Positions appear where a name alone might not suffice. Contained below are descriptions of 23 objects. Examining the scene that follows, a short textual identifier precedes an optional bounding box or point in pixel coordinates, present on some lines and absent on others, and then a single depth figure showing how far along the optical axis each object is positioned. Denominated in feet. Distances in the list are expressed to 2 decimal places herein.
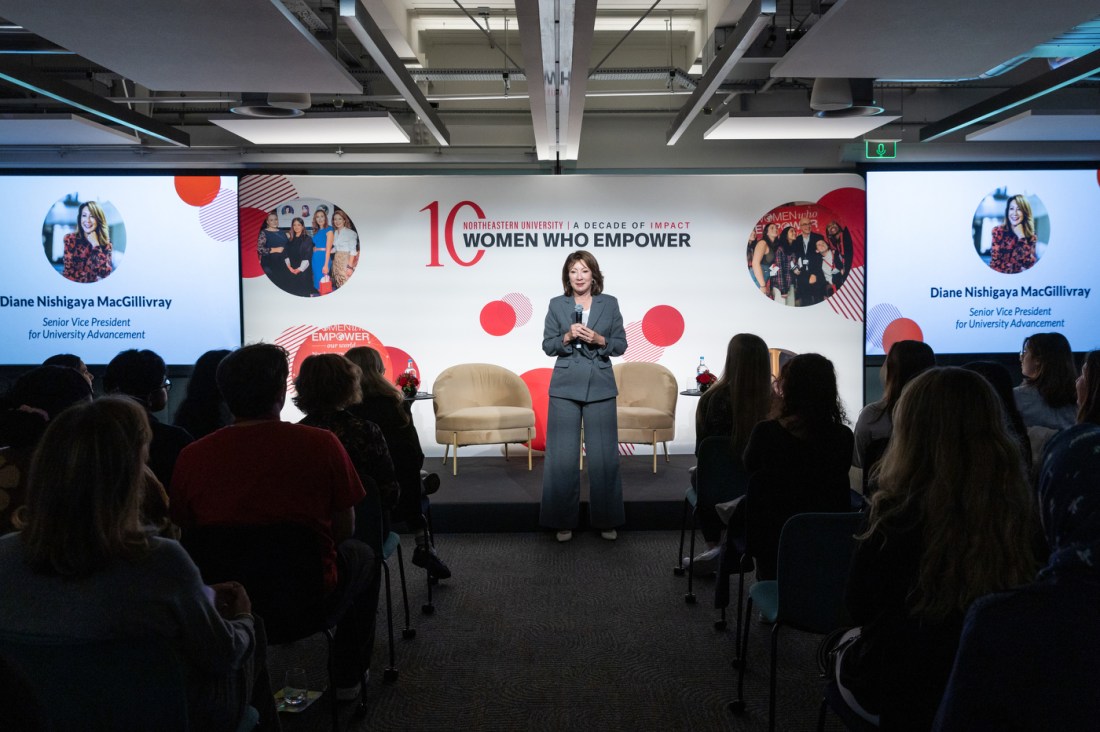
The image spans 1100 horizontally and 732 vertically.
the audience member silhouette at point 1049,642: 3.55
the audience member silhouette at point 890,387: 11.03
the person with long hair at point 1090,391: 7.56
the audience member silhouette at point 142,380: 10.20
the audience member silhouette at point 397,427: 11.93
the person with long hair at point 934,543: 5.41
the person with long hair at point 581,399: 16.10
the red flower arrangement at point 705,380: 21.06
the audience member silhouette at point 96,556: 4.82
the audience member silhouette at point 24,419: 7.82
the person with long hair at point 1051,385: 11.88
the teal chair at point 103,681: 4.78
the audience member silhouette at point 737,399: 12.13
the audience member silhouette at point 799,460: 9.52
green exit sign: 23.68
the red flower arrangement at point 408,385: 21.25
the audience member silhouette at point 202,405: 10.97
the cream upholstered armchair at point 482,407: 21.35
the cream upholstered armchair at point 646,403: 21.30
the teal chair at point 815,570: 7.57
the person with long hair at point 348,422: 9.78
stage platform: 17.43
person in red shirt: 7.32
